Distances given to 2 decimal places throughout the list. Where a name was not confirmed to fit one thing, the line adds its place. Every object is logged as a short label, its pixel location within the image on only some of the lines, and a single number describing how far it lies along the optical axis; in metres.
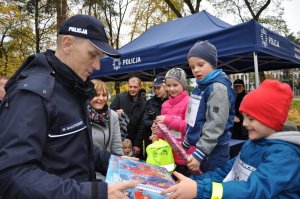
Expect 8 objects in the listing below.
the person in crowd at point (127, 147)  4.46
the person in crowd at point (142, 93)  5.55
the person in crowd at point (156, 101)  5.06
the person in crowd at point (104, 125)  3.01
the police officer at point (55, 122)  1.12
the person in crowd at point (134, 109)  5.31
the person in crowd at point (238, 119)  5.73
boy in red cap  1.56
